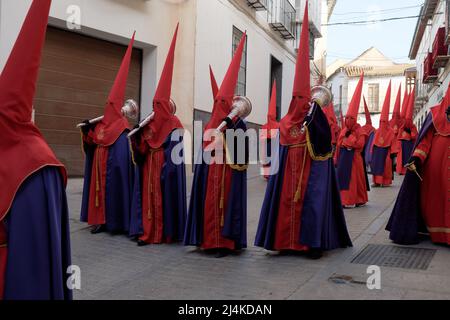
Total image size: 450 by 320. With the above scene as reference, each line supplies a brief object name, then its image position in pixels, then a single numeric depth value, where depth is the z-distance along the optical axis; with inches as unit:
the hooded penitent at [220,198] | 223.1
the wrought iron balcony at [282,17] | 778.2
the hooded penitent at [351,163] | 372.8
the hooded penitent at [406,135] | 537.5
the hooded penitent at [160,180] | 247.4
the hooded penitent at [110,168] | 271.0
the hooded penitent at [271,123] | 534.6
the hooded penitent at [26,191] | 86.7
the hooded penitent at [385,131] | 520.1
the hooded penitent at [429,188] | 231.8
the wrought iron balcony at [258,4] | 665.9
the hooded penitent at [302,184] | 215.8
